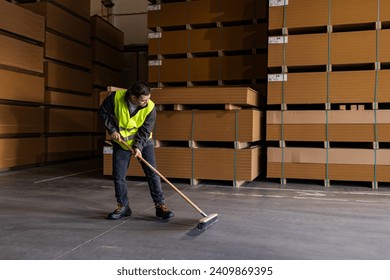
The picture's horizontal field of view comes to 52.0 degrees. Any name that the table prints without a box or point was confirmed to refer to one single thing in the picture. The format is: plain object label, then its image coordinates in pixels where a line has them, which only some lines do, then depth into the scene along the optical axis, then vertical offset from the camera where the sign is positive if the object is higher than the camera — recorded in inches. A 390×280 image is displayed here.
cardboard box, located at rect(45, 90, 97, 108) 340.8 +27.6
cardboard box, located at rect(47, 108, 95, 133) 345.4 +8.3
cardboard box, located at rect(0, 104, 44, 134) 289.7 +7.3
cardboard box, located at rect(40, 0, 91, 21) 353.7 +113.1
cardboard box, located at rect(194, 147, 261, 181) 235.1 -19.6
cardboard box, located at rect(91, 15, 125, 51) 397.4 +101.3
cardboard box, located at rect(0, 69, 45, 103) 286.2 +32.0
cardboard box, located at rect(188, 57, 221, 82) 291.0 +45.3
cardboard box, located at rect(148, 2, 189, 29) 292.4 +85.6
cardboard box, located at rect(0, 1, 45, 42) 285.7 +80.9
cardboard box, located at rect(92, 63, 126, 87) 401.4 +56.3
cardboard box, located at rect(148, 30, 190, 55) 293.4 +65.0
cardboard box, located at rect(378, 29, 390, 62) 235.0 +52.9
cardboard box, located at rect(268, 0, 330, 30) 243.0 +72.4
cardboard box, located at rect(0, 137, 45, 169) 289.9 -17.5
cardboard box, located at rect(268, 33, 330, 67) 243.4 +50.1
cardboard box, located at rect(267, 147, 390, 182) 236.5 -19.0
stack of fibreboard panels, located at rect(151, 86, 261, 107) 232.8 +21.2
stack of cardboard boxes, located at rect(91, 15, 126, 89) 399.8 +80.4
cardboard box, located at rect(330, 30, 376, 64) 236.8 +51.0
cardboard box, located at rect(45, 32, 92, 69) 337.4 +70.6
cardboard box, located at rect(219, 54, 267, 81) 283.1 +46.1
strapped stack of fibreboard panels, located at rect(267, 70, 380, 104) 236.4 +27.0
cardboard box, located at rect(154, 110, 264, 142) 235.8 +3.2
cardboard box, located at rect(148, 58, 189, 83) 296.4 +44.6
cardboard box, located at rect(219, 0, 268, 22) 279.7 +85.6
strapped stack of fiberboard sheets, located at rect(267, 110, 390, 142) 235.8 +4.2
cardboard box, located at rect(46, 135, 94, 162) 344.5 -16.6
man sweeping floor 150.0 -2.2
